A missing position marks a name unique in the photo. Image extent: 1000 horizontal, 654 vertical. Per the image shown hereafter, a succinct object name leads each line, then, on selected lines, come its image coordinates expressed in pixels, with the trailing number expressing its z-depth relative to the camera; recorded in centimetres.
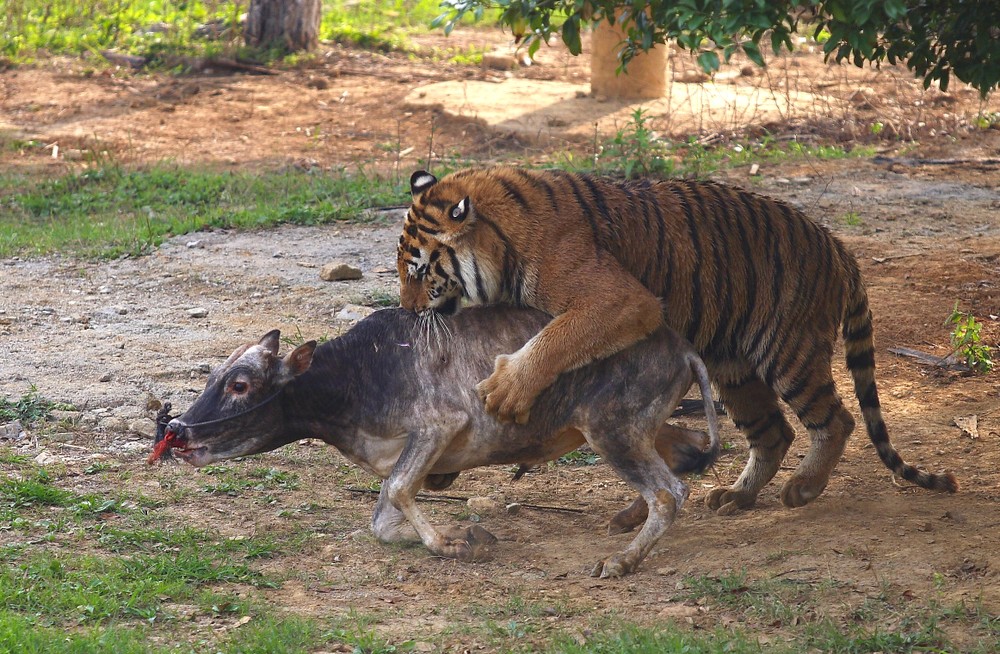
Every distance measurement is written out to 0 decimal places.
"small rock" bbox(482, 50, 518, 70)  3409
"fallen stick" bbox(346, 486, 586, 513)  1246
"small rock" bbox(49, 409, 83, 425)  1343
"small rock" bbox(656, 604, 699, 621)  932
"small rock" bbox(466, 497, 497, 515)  1209
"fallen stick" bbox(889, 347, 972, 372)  1534
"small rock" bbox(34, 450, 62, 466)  1236
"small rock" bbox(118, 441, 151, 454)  1291
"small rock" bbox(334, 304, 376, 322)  1645
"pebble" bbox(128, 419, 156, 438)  1328
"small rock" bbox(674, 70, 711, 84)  3089
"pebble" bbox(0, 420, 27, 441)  1299
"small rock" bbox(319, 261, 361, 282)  1808
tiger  1063
